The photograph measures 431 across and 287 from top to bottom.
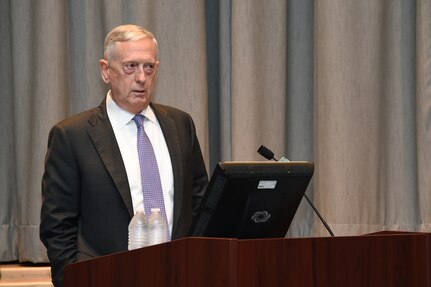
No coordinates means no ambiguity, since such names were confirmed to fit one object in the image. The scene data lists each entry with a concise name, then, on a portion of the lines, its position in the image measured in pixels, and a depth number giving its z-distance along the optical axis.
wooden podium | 3.39
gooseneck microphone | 4.74
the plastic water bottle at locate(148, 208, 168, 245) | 4.79
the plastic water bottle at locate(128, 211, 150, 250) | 4.80
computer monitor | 3.94
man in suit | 5.16
